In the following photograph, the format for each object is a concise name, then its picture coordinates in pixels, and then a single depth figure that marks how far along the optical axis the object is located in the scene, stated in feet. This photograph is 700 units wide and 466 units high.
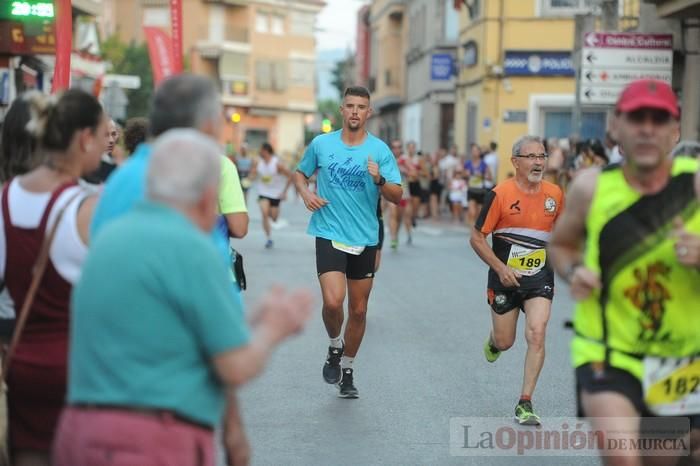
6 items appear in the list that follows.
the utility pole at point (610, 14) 94.12
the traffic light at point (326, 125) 136.98
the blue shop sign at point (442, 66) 142.31
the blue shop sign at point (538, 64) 118.73
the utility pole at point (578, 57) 81.85
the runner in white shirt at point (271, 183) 76.64
